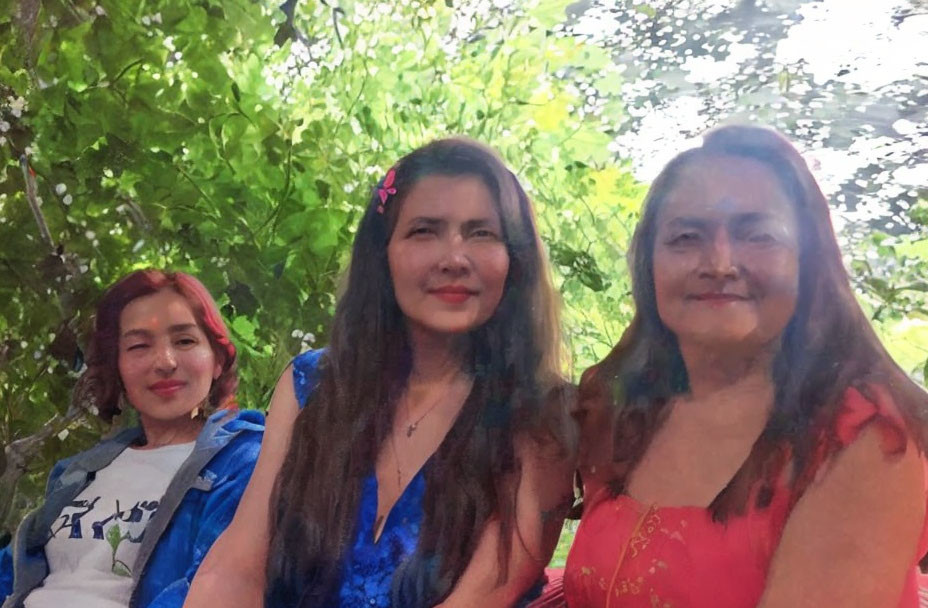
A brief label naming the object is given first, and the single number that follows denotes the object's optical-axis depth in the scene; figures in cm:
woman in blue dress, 132
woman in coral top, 101
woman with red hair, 169
